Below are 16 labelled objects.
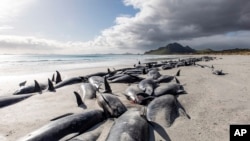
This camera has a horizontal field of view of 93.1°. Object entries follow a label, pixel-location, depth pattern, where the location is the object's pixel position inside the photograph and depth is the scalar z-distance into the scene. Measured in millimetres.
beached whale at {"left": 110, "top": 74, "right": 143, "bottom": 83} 5483
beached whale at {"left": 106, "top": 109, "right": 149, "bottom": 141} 1912
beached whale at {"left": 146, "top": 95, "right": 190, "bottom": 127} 2641
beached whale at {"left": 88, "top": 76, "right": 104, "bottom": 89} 5140
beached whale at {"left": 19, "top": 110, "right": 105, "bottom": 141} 2069
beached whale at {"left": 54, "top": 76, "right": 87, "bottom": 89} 5264
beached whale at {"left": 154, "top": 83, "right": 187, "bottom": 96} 3823
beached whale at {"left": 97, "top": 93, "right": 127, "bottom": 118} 2795
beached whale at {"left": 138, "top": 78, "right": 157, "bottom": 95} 3995
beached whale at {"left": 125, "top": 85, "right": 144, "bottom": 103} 3468
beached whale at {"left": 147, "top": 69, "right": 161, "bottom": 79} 5864
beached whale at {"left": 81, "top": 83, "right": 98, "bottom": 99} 3937
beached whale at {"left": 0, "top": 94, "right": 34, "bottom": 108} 3763
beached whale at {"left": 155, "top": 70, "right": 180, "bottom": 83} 5369
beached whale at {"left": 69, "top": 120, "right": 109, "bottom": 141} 2108
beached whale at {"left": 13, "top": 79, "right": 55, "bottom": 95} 4663
